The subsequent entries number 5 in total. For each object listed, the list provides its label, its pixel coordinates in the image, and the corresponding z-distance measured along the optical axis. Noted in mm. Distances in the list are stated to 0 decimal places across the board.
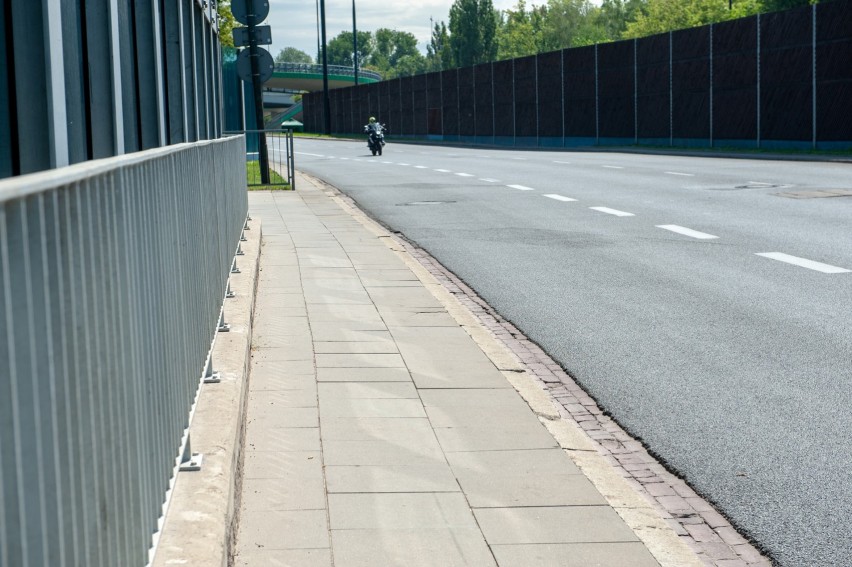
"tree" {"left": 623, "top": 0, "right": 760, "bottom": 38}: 125675
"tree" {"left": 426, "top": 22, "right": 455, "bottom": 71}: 170750
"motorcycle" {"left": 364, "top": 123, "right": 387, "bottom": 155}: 47594
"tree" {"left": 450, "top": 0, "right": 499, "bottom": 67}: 161750
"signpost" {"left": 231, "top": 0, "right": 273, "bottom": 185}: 21844
